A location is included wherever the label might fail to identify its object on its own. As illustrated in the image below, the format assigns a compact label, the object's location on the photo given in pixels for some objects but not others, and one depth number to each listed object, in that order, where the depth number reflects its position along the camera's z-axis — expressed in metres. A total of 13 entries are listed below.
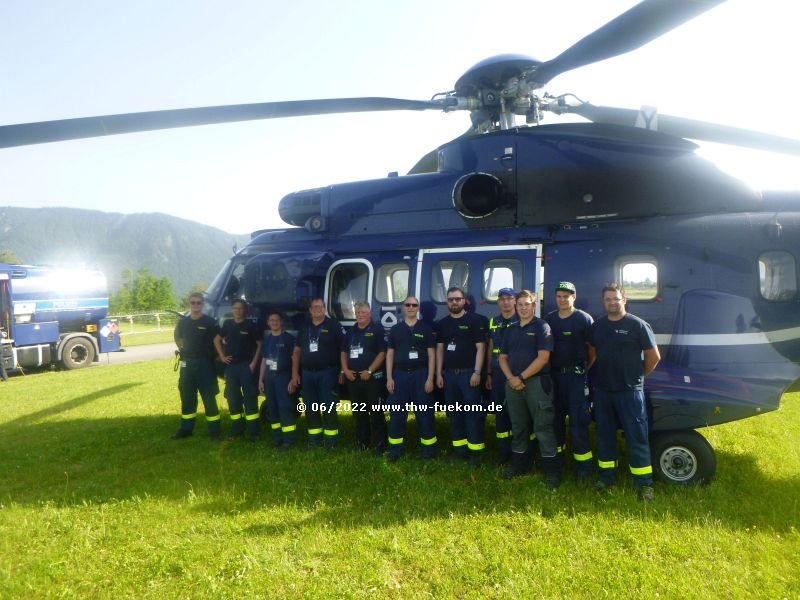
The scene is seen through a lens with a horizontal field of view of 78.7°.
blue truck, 14.60
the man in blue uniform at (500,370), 5.25
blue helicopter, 4.71
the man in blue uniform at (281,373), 6.39
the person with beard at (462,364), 5.43
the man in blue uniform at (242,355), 6.73
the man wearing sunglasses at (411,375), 5.60
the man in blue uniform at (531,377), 4.81
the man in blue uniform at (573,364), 4.82
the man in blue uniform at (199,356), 6.91
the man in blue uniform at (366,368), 5.95
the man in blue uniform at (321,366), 6.14
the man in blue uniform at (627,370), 4.50
